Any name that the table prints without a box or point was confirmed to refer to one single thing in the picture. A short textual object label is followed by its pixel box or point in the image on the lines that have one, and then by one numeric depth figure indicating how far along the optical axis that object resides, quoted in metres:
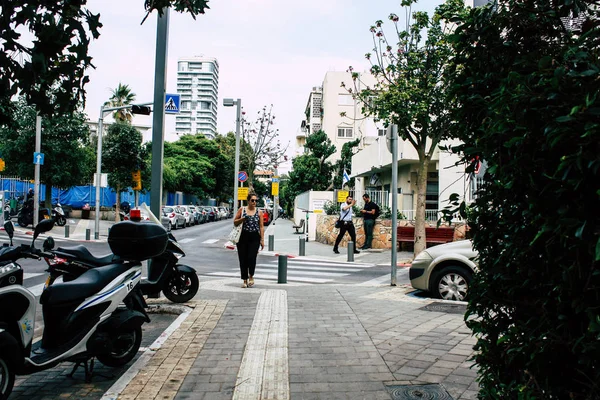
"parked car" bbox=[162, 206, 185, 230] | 32.06
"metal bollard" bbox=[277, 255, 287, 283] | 10.45
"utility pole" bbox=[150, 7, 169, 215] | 7.56
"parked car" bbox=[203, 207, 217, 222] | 46.97
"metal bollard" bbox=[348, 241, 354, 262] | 15.41
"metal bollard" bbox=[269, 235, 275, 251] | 18.56
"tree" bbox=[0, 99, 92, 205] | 26.12
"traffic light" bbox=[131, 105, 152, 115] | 14.29
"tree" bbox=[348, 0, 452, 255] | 13.83
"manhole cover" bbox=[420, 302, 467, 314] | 7.16
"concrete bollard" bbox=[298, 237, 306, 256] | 17.34
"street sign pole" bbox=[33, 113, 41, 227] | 21.66
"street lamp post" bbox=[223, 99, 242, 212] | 24.51
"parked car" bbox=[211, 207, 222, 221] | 52.16
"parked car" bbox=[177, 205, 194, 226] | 36.41
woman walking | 9.20
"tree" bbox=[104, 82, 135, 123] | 48.19
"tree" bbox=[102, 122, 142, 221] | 29.77
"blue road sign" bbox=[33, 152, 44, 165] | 21.58
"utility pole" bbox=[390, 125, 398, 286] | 9.50
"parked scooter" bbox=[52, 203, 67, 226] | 25.94
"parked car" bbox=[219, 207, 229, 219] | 57.32
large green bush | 1.84
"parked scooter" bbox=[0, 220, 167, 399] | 3.70
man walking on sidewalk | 17.31
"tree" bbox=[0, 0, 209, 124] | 3.56
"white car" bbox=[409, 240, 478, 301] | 8.26
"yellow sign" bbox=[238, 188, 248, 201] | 24.41
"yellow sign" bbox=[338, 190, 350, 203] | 21.17
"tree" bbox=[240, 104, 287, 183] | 36.56
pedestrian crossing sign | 9.96
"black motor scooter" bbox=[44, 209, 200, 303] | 5.35
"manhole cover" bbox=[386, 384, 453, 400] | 3.86
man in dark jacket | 18.42
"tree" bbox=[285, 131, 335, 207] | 40.34
